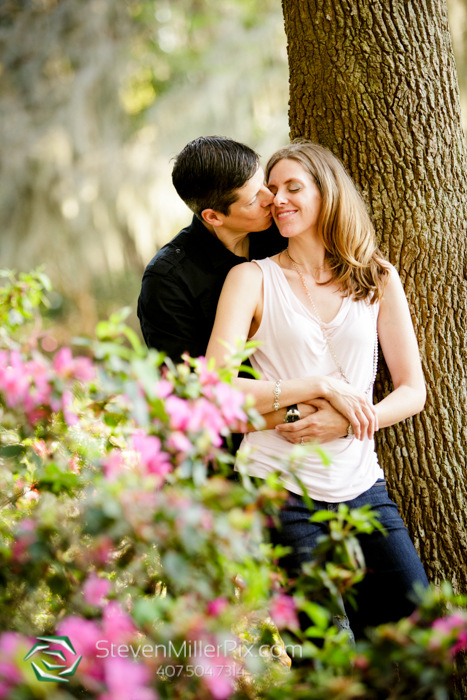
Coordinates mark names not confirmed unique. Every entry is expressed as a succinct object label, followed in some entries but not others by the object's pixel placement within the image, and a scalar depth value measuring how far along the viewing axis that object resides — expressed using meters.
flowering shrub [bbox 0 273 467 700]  3.42
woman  4.28
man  4.46
